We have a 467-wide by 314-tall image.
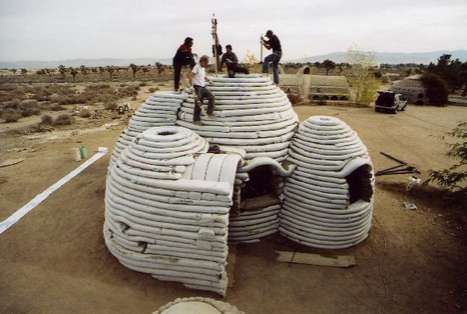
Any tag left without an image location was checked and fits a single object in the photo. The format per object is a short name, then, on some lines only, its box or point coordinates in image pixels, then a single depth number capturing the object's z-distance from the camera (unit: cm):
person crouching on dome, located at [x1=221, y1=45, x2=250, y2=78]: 1176
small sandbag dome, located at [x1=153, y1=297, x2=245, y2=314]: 617
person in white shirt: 1066
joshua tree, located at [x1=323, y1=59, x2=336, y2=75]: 7110
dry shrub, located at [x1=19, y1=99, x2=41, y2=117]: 3110
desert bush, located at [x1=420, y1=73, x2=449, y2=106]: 3638
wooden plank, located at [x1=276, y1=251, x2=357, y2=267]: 995
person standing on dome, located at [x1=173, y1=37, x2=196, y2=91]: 1143
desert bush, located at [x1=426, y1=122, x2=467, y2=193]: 982
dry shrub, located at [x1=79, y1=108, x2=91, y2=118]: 3025
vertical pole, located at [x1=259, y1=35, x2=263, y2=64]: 1363
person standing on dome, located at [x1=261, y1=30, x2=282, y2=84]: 1370
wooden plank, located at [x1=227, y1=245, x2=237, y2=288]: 918
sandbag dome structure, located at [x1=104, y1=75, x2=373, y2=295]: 845
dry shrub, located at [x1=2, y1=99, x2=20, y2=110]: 3380
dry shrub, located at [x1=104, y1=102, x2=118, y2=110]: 3331
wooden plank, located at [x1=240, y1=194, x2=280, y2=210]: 1038
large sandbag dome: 1069
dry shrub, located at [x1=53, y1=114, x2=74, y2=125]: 2733
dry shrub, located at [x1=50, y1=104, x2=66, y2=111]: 3378
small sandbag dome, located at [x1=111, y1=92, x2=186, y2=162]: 1153
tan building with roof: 3691
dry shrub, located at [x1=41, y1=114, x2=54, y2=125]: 2738
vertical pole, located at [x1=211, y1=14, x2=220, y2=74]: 1201
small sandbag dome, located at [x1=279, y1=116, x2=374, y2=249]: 1026
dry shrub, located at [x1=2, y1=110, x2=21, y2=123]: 2874
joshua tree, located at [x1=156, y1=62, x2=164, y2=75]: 7975
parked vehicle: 3134
